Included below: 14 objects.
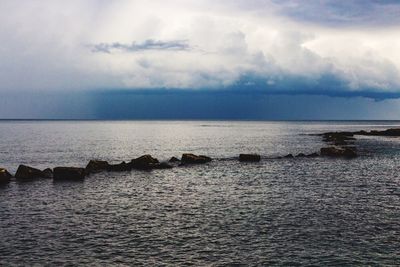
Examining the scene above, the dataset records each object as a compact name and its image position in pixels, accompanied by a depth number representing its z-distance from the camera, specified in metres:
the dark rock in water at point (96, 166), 54.12
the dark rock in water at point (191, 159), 64.19
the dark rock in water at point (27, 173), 46.84
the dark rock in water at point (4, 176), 43.78
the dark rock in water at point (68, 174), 46.34
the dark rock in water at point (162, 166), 58.54
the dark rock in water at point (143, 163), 57.97
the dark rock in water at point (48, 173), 47.56
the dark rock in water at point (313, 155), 73.10
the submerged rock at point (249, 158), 66.50
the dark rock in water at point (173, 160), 66.62
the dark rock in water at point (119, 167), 55.66
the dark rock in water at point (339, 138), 114.00
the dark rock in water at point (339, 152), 72.44
